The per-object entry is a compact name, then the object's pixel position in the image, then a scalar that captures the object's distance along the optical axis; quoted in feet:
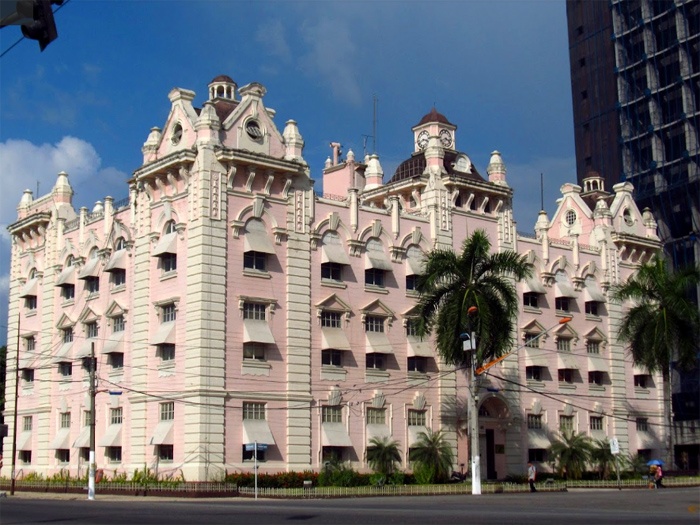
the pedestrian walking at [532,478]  170.70
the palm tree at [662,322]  203.62
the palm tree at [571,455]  201.16
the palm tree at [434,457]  177.78
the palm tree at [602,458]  205.16
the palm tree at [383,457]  175.94
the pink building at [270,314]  169.37
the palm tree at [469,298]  170.60
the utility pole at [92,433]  147.84
